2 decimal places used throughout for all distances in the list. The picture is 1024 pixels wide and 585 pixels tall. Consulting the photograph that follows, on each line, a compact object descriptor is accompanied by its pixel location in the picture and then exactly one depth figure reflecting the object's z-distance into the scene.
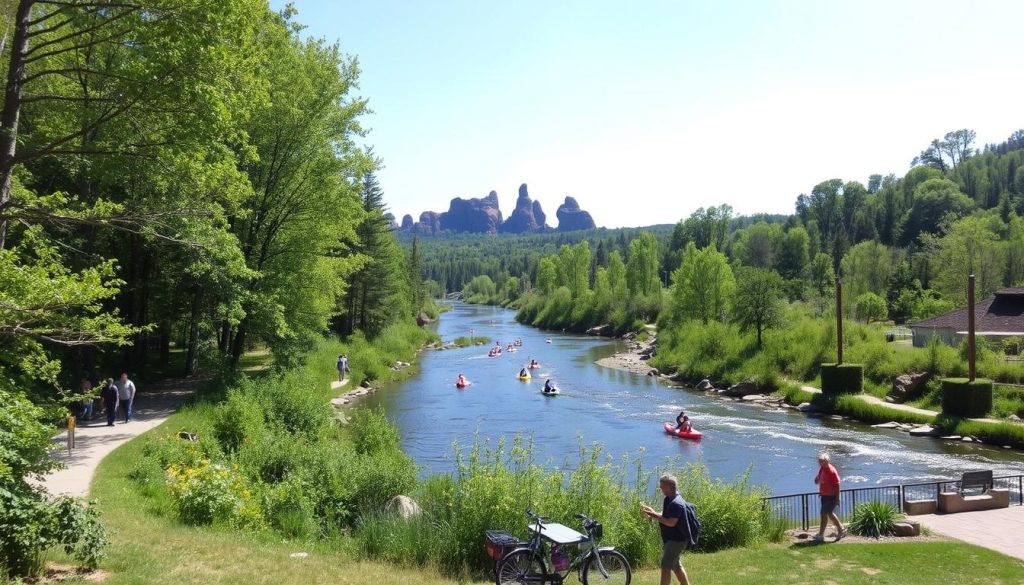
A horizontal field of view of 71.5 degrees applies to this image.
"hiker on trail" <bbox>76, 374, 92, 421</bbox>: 20.81
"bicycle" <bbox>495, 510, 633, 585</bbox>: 9.91
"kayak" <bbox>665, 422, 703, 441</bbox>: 29.37
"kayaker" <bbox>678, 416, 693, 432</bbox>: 29.76
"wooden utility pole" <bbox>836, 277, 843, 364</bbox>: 37.91
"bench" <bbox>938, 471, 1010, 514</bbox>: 16.27
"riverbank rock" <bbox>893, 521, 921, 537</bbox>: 14.12
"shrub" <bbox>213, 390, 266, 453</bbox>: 19.73
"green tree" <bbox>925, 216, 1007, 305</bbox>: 59.25
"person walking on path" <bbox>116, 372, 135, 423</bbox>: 21.09
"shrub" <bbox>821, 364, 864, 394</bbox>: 36.62
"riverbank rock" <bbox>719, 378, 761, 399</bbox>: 42.59
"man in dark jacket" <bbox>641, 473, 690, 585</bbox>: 9.88
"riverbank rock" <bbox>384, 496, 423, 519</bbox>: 14.21
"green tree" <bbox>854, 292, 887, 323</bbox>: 66.94
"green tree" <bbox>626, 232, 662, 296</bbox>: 90.88
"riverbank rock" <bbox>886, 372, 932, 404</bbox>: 35.00
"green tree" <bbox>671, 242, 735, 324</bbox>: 62.66
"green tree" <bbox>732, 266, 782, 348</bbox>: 48.41
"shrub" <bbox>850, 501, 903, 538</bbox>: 14.31
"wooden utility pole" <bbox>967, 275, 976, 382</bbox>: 30.52
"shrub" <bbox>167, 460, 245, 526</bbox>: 12.59
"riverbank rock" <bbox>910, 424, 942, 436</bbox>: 29.67
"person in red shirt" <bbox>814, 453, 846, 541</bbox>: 14.05
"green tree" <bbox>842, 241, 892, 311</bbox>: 79.00
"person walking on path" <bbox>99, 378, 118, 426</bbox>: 20.28
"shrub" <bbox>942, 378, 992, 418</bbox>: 30.28
